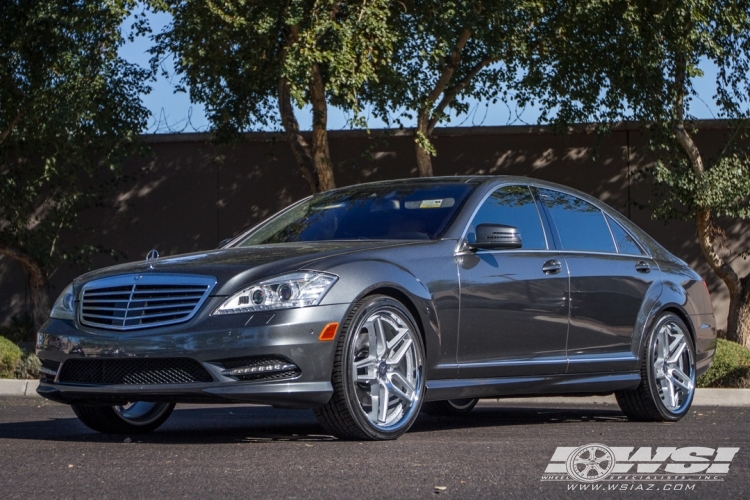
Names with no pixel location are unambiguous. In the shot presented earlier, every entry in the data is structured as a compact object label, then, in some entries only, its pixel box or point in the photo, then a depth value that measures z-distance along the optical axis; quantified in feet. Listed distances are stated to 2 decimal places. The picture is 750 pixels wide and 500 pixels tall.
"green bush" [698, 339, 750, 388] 34.96
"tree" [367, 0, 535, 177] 45.32
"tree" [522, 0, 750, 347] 45.44
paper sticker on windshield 22.99
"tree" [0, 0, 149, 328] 47.14
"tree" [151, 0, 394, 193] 42.22
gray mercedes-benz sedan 18.70
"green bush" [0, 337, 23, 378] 37.96
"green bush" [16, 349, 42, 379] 38.01
